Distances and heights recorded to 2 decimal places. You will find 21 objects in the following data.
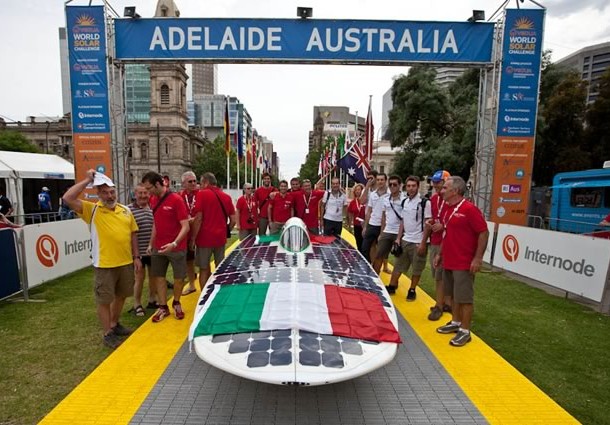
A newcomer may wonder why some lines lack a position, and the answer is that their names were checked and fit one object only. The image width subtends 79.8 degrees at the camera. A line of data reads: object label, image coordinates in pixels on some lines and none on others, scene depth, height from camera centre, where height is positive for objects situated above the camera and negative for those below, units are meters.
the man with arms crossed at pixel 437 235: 4.57 -0.74
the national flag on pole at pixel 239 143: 16.59 +1.40
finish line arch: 8.55 +3.08
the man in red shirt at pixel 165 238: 4.12 -0.75
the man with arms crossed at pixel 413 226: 5.02 -0.69
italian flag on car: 2.68 -1.08
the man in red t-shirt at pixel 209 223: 4.82 -0.66
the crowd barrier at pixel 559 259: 5.21 -1.34
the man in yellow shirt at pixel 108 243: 3.52 -0.71
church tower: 51.75 +9.03
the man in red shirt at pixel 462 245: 3.68 -0.70
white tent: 14.06 +0.03
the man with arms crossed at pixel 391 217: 5.43 -0.61
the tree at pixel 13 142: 33.50 +2.65
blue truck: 12.95 -0.70
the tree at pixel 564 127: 19.88 +2.94
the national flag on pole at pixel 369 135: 12.21 +1.39
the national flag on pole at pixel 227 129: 15.00 +1.84
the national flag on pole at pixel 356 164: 9.61 +0.32
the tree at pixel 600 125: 20.06 +3.10
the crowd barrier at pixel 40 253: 5.15 -1.34
